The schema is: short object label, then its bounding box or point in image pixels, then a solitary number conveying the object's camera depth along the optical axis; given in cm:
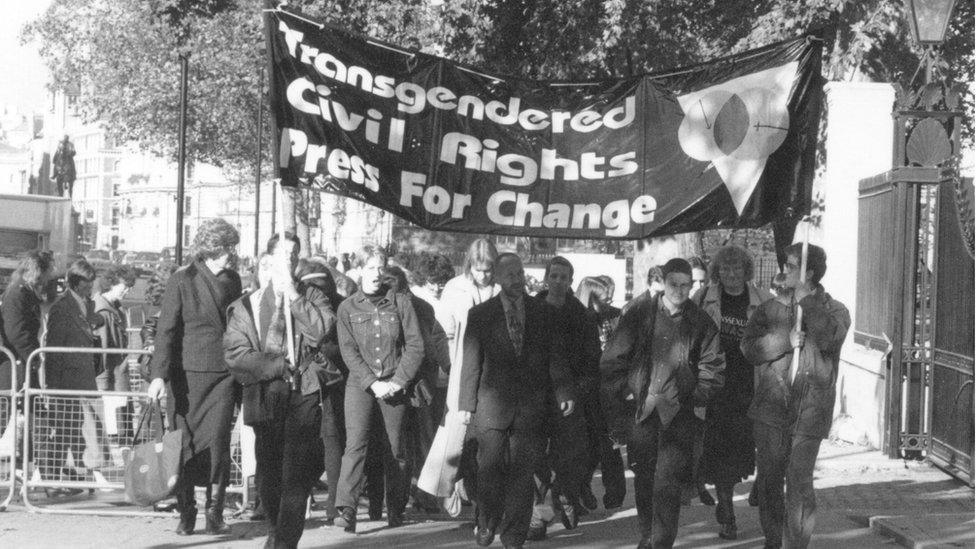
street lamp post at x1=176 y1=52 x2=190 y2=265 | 1842
